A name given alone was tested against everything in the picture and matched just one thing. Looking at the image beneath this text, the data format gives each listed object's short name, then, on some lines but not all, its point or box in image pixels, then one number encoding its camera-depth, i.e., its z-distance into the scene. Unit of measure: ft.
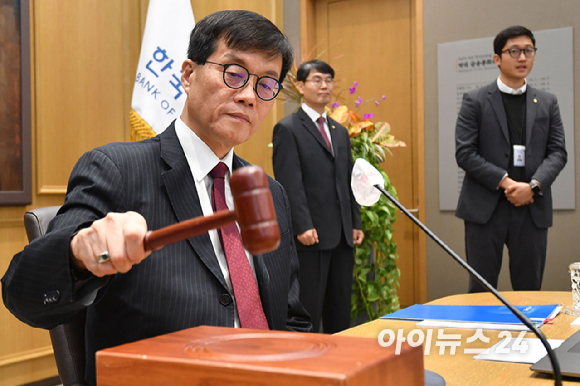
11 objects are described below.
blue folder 4.22
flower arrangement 12.14
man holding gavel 2.62
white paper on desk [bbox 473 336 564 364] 3.08
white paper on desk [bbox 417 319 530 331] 3.90
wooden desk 2.74
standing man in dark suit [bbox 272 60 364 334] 10.57
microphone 3.17
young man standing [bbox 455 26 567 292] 9.95
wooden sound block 1.60
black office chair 3.52
